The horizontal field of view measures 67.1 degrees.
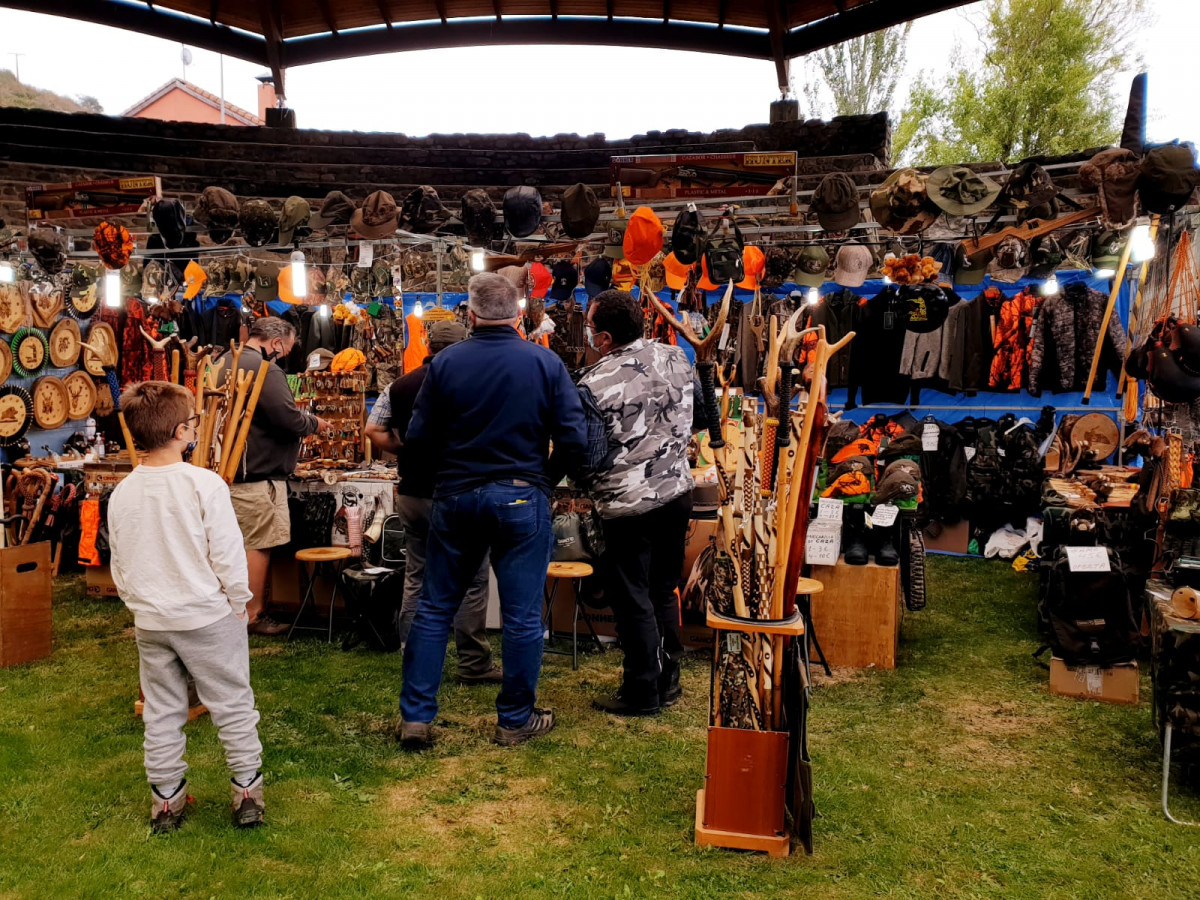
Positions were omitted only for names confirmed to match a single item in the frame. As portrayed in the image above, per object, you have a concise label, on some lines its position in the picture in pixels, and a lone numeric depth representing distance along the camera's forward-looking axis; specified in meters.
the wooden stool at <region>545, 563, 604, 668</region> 4.36
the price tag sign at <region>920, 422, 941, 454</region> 7.16
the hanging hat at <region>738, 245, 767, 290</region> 6.54
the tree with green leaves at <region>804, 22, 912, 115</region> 29.13
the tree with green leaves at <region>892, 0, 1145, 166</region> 23.59
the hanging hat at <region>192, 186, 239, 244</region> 6.38
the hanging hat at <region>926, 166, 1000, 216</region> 5.10
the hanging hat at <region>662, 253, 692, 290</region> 6.29
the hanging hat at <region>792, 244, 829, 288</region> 7.44
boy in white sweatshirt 2.55
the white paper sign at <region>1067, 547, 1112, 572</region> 3.68
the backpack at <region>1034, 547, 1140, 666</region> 3.75
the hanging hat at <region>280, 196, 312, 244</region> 6.55
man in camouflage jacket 3.43
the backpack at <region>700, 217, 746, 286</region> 6.12
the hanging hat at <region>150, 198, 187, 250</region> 6.83
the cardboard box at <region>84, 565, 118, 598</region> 5.72
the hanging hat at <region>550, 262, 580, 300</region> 7.33
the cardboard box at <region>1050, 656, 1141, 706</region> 3.88
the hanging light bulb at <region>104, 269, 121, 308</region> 6.48
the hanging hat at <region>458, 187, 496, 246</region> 5.99
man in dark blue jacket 3.17
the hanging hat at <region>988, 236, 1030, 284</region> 6.94
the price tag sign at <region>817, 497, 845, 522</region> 4.33
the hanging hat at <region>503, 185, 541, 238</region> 5.88
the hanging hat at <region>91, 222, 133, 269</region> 6.40
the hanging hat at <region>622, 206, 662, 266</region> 5.72
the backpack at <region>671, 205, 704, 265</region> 5.83
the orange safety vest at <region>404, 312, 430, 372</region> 6.21
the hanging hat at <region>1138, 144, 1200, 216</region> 4.20
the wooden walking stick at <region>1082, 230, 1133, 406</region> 5.61
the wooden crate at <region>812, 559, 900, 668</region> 4.36
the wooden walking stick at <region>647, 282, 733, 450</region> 3.15
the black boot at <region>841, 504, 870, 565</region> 4.36
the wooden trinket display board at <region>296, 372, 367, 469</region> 6.03
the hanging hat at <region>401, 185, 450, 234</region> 6.17
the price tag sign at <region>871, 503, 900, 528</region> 4.36
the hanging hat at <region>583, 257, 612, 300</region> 6.97
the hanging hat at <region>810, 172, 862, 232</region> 5.93
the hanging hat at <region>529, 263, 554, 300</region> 6.76
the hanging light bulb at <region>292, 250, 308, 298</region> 6.14
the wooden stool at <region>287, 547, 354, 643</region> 4.71
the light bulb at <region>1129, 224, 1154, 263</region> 5.01
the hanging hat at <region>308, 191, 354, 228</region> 6.55
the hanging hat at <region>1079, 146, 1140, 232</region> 4.47
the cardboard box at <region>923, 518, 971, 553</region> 7.18
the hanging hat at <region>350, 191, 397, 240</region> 6.08
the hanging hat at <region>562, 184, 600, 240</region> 6.03
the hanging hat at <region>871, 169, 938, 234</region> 5.22
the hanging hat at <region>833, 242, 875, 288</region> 7.23
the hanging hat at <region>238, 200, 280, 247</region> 6.42
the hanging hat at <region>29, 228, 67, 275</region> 6.91
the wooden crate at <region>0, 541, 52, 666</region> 4.26
